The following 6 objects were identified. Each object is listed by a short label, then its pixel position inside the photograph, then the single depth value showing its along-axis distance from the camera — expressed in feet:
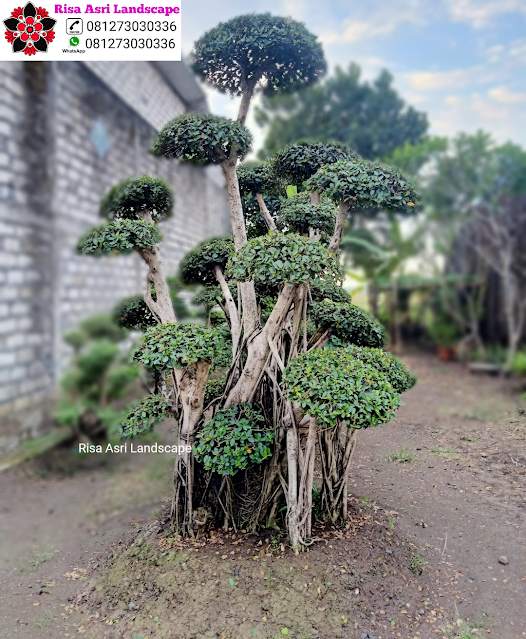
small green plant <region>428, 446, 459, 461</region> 10.09
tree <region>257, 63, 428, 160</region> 25.67
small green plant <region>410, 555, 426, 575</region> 8.07
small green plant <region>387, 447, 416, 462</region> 10.36
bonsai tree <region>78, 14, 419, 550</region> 7.41
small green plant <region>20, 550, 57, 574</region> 9.46
